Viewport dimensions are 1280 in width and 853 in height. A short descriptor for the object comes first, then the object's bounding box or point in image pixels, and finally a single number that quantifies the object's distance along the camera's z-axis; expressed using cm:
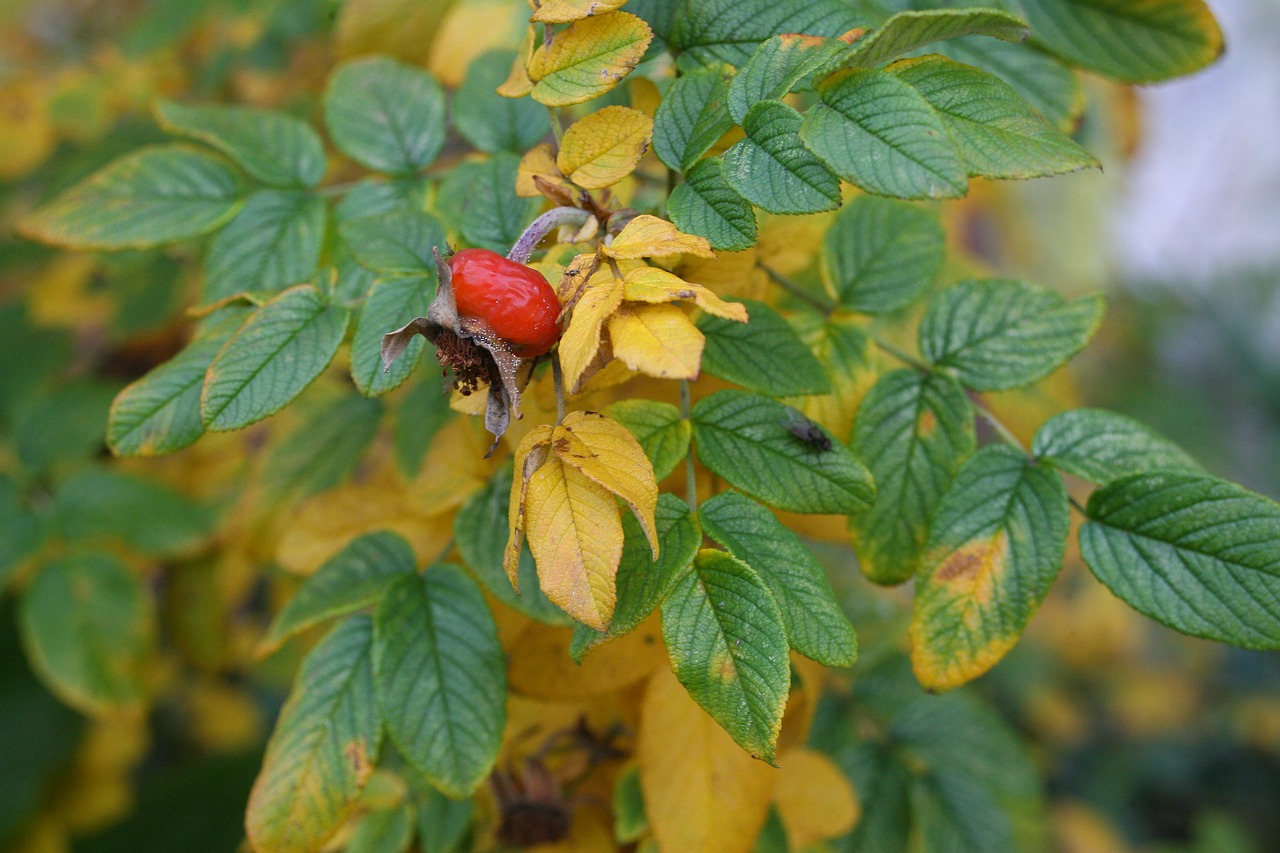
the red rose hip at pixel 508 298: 37
